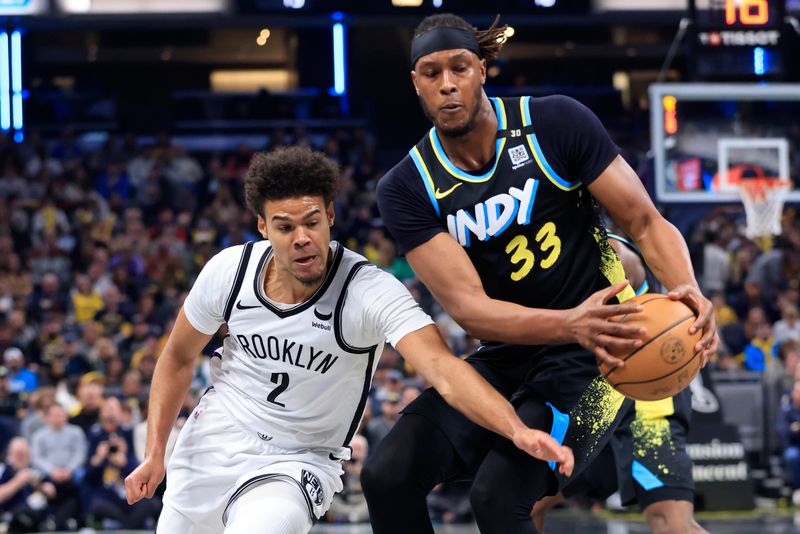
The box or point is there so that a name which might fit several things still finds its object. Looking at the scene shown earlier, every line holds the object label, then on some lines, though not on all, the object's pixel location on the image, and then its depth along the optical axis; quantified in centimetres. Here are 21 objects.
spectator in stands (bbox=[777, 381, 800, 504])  1141
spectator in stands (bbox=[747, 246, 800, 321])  1509
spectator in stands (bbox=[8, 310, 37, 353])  1290
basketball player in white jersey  439
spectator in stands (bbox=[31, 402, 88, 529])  1054
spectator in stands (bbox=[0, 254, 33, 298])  1405
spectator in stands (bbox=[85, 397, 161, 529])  1051
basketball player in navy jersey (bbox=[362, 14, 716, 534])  420
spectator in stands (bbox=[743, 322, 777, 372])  1327
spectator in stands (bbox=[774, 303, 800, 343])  1363
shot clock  1109
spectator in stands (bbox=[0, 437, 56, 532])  1031
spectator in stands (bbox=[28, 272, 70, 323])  1372
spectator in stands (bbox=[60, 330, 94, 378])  1234
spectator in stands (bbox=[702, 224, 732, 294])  1530
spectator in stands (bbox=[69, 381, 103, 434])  1091
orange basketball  386
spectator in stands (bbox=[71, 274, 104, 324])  1388
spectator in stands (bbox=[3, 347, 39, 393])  1206
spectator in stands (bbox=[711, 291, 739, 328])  1409
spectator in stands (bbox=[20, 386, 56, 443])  1088
